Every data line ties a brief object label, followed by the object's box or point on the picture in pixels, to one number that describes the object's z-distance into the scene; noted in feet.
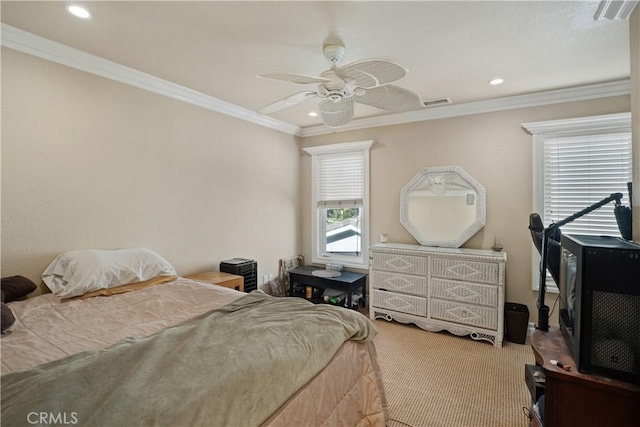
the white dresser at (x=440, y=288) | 10.06
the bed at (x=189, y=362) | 3.17
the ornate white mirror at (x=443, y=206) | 11.60
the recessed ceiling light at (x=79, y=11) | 6.14
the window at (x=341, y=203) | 14.17
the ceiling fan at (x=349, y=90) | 5.82
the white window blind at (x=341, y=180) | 14.32
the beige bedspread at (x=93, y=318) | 4.34
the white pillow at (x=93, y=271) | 6.95
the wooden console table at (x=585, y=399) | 4.19
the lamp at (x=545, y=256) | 5.91
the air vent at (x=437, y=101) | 11.21
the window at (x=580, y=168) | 9.52
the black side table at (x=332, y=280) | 12.43
